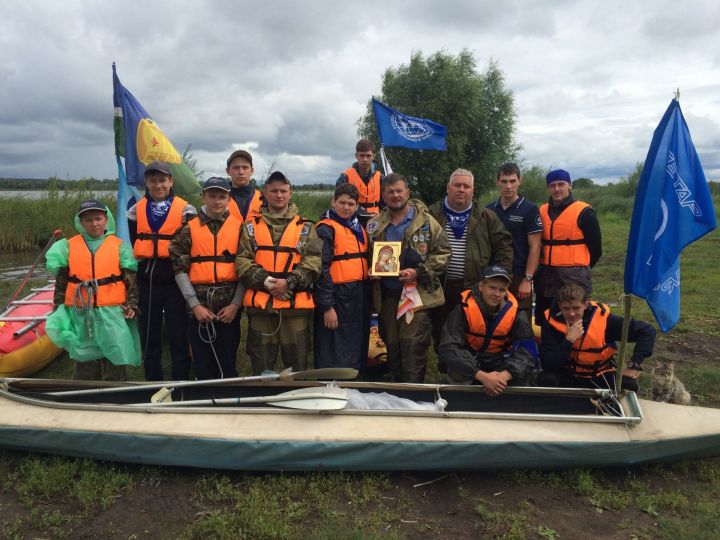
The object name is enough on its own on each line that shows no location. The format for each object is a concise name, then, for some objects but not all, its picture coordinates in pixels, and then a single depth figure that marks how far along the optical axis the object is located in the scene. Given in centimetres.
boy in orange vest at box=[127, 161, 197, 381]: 414
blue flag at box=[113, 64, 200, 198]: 529
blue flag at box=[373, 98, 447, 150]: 682
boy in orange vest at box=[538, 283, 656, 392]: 372
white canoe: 315
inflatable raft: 506
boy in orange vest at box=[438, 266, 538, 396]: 366
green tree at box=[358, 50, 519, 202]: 2144
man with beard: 390
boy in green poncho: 394
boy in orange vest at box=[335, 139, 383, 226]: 557
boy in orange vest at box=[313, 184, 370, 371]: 391
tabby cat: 384
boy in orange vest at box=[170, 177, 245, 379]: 389
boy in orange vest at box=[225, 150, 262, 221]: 436
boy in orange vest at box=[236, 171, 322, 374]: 380
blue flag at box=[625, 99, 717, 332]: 329
